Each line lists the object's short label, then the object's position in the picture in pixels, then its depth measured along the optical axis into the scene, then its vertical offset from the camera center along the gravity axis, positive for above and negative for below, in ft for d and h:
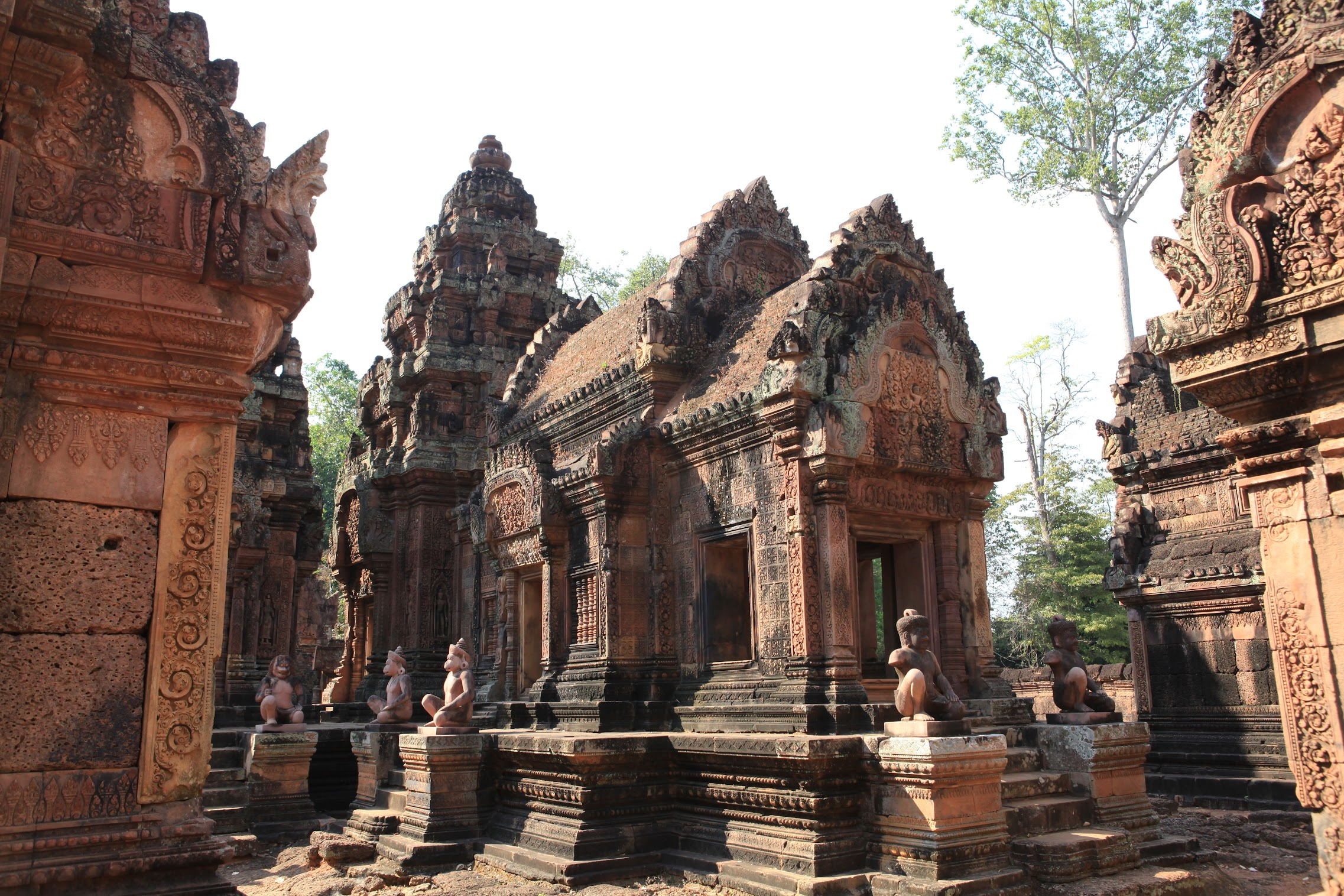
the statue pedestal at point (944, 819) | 22.65 -3.52
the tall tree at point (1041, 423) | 92.99 +22.95
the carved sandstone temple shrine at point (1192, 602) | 40.70 +2.46
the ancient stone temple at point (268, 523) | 48.21 +8.20
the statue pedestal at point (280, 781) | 35.86 -3.60
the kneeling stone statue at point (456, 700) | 32.91 -0.75
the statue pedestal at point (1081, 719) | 28.55 -1.60
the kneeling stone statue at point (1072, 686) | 28.81 -0.67
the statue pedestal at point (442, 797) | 30.66 -3.74
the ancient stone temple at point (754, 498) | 29.07 +5.58
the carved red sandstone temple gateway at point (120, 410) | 12.00 +3.54
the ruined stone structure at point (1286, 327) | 15.58 +5.30
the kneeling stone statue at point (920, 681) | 24.13 -0.35
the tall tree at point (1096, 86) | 70.03 +40.81
